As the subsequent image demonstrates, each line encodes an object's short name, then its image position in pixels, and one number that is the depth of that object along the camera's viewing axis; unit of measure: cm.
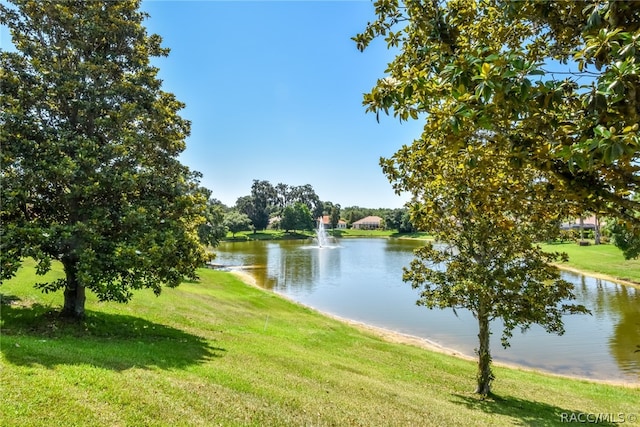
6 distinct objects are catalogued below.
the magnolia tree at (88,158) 1080
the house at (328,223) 16250
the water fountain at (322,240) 9506
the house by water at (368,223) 17112
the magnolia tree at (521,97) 365
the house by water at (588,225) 9968
